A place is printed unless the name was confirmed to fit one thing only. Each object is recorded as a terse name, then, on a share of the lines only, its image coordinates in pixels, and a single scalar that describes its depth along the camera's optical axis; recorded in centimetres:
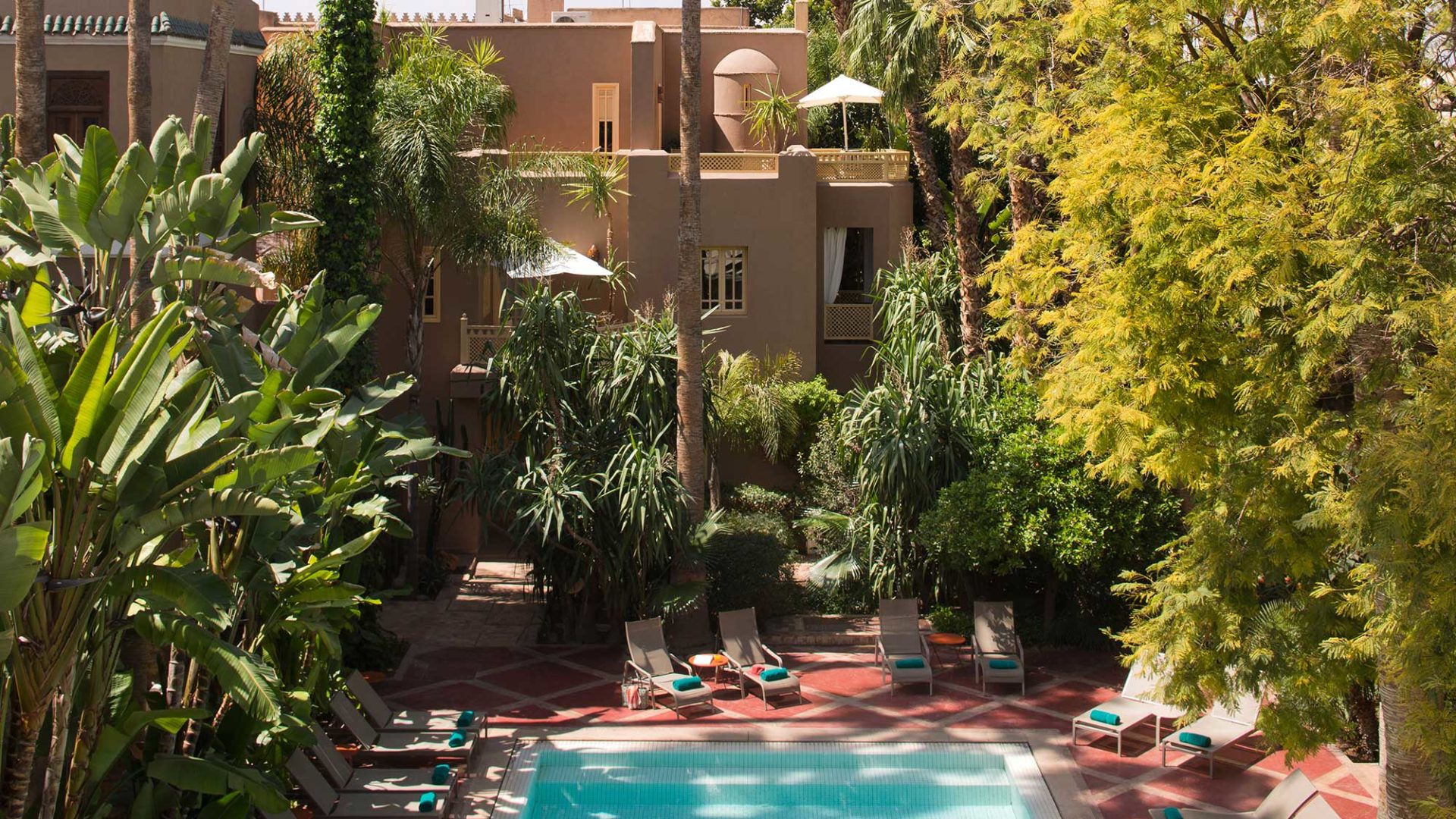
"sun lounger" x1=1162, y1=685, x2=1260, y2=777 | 1371
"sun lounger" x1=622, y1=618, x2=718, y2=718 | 1584
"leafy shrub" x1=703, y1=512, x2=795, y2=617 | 1834
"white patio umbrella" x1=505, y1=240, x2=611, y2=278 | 2066
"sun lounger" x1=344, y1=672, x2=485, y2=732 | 1412
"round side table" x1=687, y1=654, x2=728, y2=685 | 1655
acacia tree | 965
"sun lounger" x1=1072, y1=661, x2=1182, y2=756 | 1430
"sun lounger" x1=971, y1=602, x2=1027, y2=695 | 1622
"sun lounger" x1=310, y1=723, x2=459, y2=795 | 1251
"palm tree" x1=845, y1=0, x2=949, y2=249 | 2030
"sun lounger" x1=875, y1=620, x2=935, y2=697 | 1620
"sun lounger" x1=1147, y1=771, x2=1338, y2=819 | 1184
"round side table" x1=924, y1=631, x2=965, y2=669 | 1738
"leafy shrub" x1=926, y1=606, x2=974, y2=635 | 1811
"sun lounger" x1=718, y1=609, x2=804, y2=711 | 1667
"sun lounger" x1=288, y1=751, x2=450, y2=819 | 1197
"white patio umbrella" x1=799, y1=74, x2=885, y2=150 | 2419
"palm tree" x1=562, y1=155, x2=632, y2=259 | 2239
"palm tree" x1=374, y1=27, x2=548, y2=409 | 1959
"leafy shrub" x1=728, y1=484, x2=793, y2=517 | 2192
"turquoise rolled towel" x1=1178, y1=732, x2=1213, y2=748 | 1365
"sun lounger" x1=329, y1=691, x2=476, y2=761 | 1345
